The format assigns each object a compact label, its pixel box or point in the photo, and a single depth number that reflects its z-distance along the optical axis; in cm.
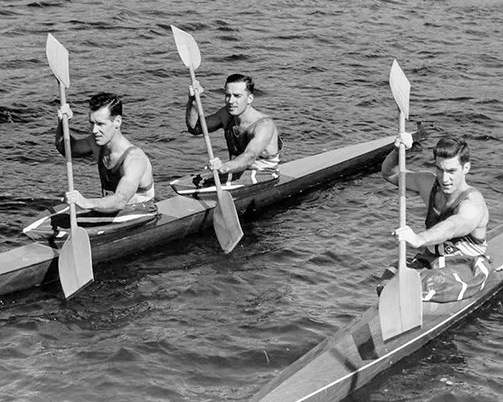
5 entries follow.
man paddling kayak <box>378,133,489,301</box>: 772
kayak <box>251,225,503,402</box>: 683
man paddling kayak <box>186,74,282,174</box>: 1015
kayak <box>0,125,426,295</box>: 882
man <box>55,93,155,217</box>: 899
